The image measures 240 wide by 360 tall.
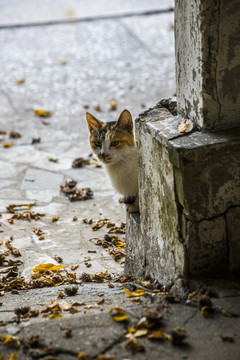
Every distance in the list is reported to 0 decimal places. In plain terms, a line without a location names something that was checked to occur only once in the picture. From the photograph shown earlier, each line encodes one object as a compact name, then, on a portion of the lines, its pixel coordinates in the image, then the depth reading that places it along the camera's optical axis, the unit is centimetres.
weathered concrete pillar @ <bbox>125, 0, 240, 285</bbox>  520
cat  812
